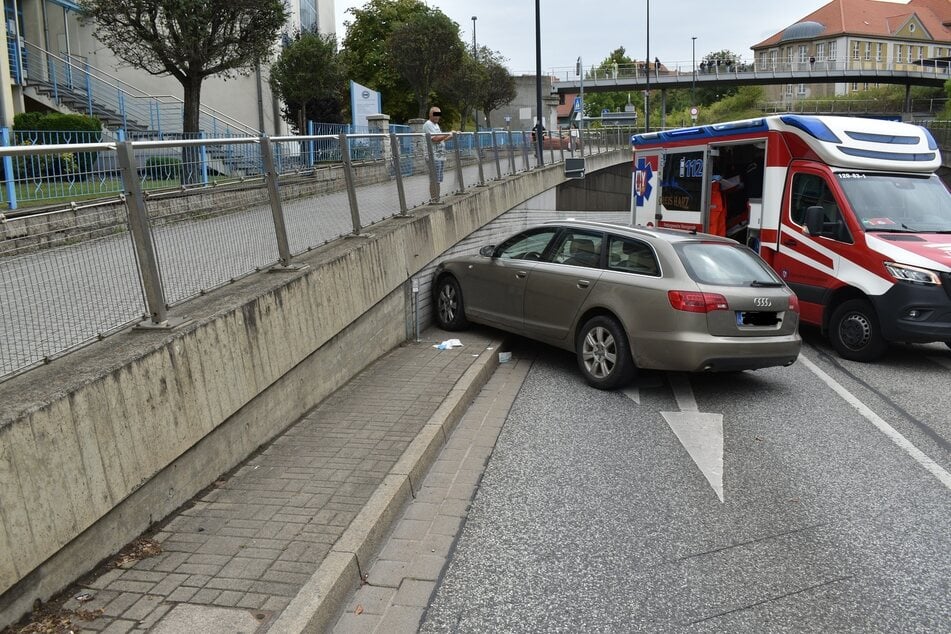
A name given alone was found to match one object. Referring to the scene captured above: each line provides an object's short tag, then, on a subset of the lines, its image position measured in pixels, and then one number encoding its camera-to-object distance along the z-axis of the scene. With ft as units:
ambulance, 31.27
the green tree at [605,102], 462.60
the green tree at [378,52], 183.93
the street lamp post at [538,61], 79.77
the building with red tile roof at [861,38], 370.53
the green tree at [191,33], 58.85
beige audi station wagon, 25.71
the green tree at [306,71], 91.86
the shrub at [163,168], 16.83
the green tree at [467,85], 172.14
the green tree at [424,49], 129.80
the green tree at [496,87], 200.23
